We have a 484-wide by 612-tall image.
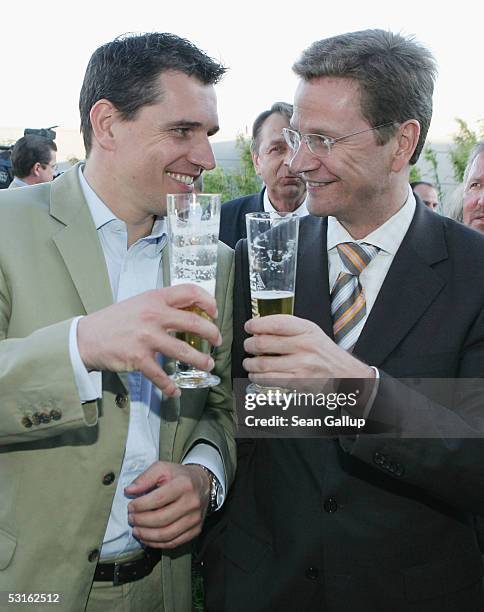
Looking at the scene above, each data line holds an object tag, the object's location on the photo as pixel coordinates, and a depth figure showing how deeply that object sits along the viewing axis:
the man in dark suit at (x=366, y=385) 1.84
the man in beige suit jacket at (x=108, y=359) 1.53
